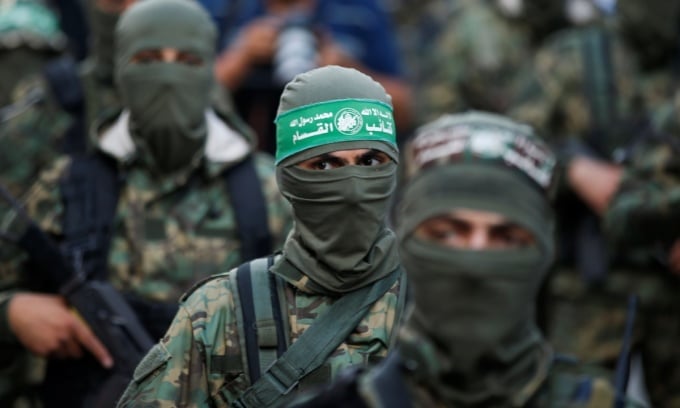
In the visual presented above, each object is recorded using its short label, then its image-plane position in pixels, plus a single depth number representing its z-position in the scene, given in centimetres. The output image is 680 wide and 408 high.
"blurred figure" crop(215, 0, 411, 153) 1558
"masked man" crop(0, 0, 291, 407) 1061
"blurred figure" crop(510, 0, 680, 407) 1334
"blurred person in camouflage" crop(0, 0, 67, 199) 1609
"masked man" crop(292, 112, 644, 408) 666
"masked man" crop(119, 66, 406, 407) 796
